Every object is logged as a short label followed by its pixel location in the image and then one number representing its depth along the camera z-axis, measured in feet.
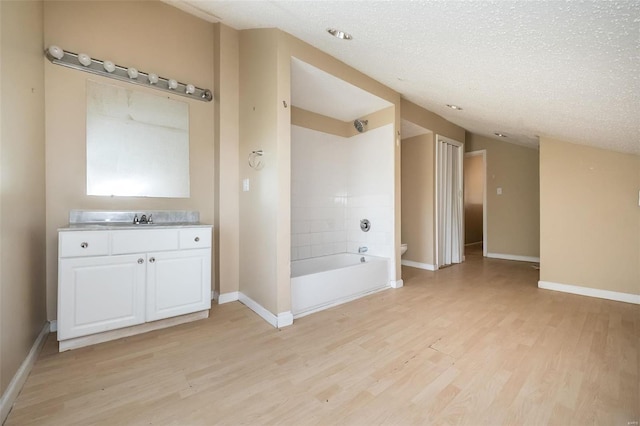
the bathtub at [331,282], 7.61
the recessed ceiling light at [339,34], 6.25
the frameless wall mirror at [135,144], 7.02
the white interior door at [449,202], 13.39
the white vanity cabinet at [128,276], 5.44
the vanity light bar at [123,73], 6.47
